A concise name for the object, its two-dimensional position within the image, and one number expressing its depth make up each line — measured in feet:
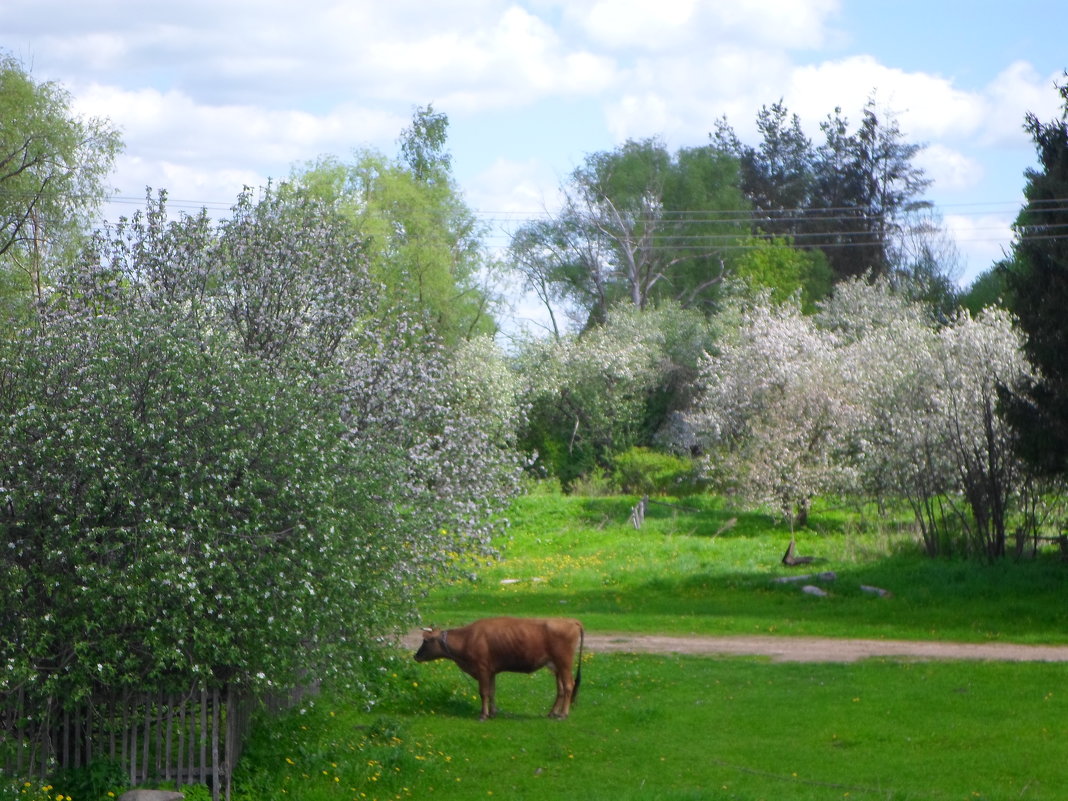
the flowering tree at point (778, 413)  131.03
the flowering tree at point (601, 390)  183.21
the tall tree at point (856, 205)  253.03
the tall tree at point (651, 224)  242.78
